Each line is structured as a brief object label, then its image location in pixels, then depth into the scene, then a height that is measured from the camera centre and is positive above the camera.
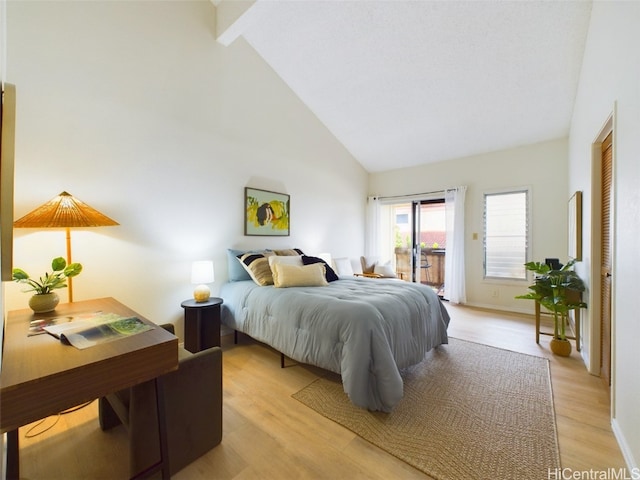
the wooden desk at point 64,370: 0.83 -0.45
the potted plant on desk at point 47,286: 1.59 -0.29
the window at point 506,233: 4.25 +0.11
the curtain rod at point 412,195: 4.95 +0.88
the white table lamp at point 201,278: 2.71 -0.39
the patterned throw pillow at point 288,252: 3.48 -0.16
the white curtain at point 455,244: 4.62 -0.07
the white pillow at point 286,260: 2.98 -0.23
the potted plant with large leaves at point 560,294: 2.62 -0.55
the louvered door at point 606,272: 2.06 -0.25
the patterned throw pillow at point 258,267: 2.91 -0.30
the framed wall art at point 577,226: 2.75 +0.16
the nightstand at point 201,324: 2.59 -0.83
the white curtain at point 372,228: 5.58 +0.25
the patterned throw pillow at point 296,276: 2.75 -0.38
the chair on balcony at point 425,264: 5.23 -0.46
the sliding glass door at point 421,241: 5.12 -0.02
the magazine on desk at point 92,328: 1.12 -0.41
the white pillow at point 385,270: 4.73 -0.54
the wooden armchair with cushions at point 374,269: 4.71 -0.52
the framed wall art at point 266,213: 3.50 +0.37
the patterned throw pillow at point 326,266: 3.21 -0.32
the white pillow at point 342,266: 4.46 -0.44
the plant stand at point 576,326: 2.80 -0.93
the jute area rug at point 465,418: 1.40 -1.14
